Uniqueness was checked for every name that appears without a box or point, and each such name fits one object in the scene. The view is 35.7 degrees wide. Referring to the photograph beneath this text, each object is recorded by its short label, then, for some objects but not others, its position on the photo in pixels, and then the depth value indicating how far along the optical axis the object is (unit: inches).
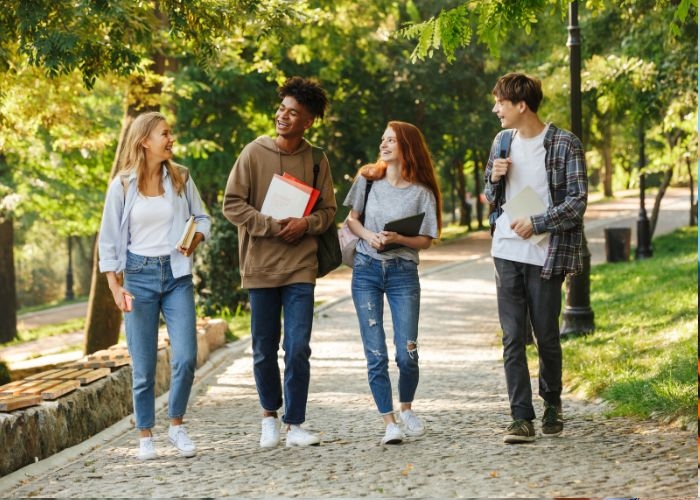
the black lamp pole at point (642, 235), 920.9
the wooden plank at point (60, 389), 289.0
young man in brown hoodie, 258.1
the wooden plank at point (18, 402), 264.2
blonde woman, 254.8
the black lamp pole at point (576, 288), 458.6
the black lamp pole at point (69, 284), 1900.3
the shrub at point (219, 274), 665.0
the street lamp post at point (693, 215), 1273.4
